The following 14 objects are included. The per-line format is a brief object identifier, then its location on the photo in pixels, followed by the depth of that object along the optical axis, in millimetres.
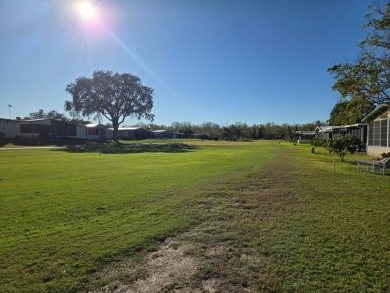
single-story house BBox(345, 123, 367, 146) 26667
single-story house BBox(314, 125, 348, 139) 35000
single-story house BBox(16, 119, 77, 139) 46500
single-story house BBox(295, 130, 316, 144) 63469
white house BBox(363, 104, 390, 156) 19453
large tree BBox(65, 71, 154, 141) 49438
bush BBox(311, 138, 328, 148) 36238
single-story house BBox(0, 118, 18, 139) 43878
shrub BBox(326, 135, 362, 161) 18578
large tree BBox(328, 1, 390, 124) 9570
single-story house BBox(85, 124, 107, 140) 60375
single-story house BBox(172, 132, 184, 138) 97875
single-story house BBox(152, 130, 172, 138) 91281
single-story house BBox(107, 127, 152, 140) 76500
